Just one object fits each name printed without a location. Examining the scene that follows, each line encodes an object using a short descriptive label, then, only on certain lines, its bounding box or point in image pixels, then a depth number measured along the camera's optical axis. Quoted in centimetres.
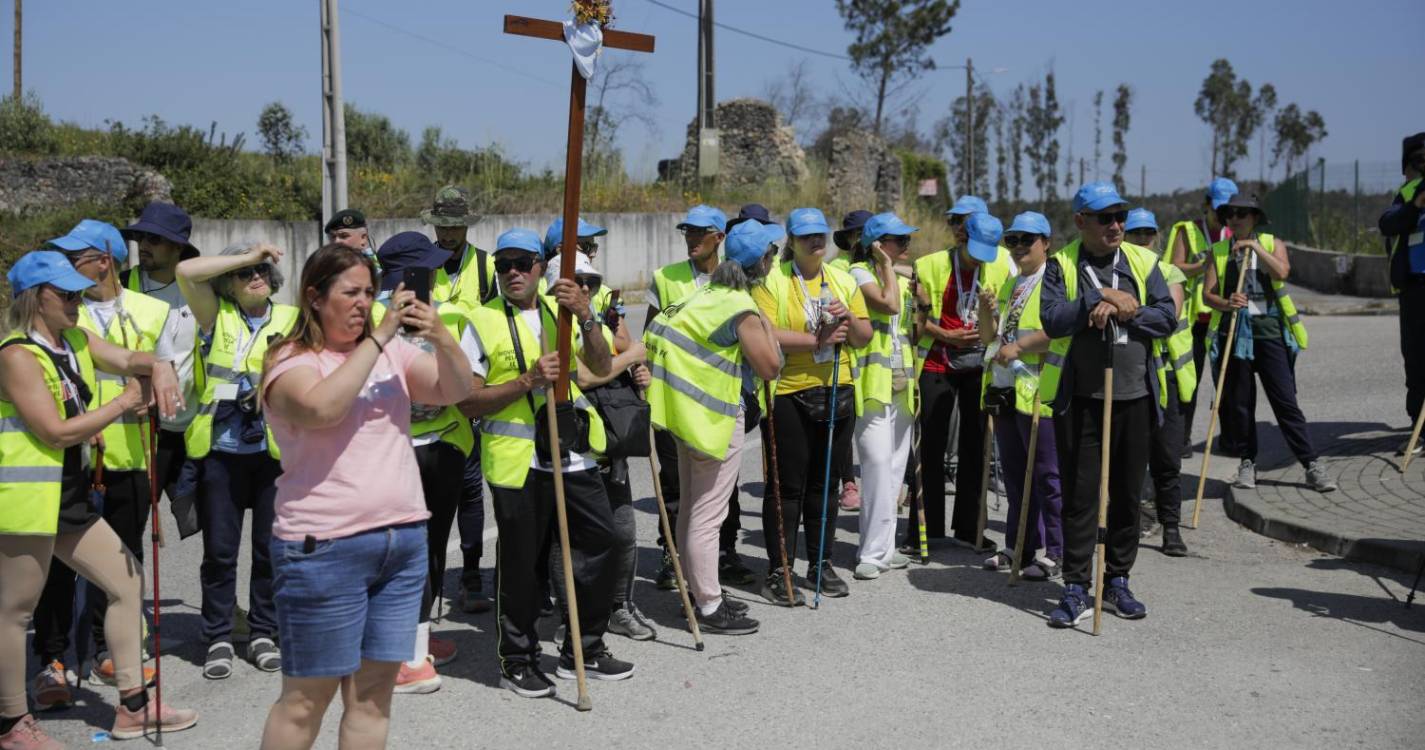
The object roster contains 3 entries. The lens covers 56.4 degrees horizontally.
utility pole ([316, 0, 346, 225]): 1802
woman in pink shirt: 374
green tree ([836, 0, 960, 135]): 4741
